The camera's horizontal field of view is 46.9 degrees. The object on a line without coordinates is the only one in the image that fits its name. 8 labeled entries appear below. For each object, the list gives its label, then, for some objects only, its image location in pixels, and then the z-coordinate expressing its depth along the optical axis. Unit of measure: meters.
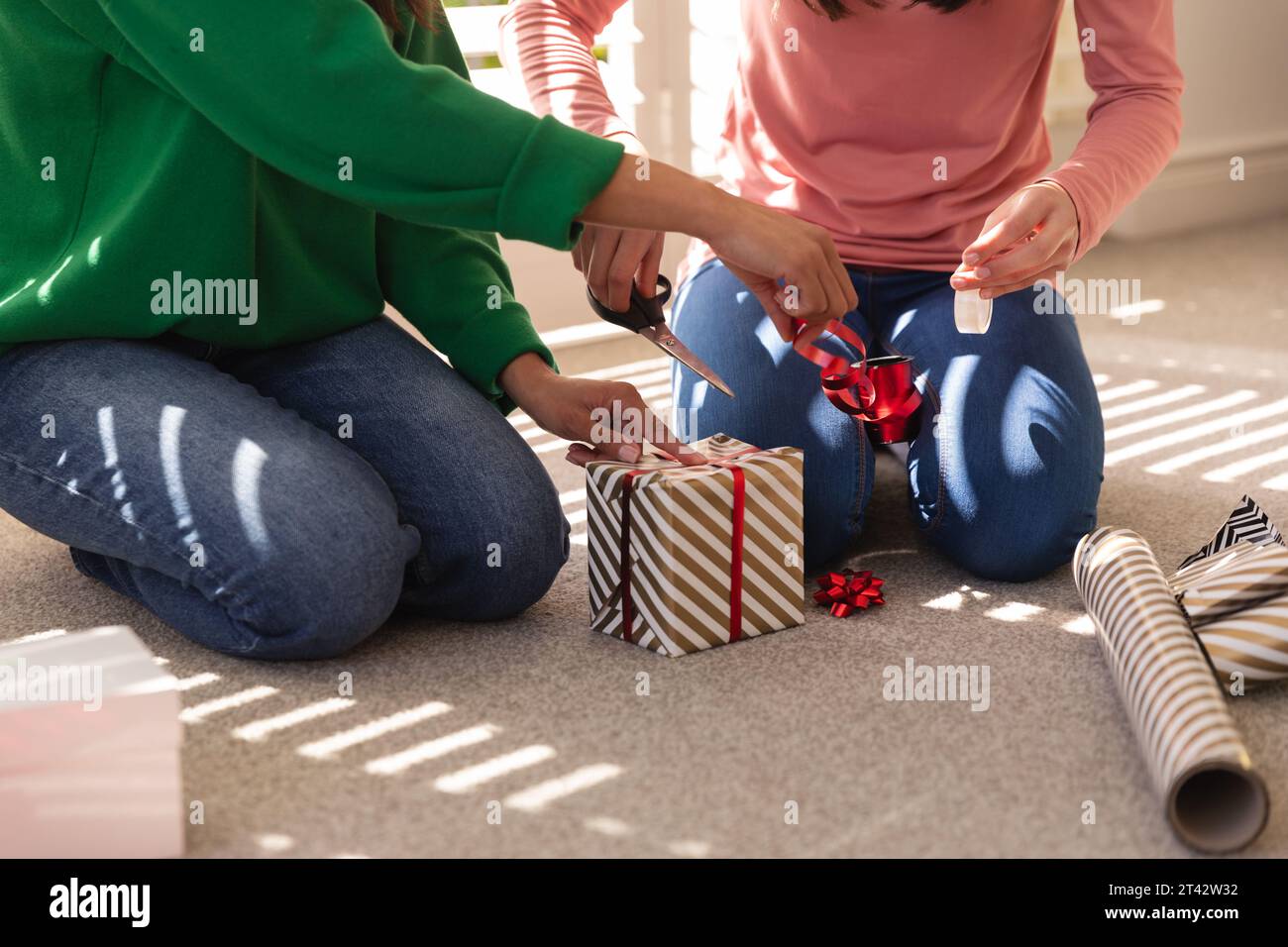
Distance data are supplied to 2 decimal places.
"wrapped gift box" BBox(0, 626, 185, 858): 0.86
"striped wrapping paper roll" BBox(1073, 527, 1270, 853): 0.90
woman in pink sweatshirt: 1.32
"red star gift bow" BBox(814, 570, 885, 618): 1.26
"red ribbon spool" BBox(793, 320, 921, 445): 1.29
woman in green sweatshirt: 1.01
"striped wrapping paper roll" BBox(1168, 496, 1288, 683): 1.09
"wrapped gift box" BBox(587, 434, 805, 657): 1.14
